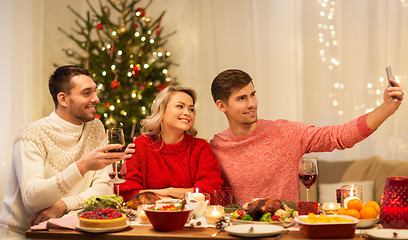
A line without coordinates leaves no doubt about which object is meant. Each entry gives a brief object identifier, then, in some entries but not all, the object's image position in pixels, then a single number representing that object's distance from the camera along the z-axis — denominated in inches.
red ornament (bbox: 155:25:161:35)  199.0
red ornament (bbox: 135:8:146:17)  195.2
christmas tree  187.5
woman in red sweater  112.0
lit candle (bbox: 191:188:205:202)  87.7
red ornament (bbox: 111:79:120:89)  187.2
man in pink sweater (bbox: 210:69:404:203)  118.5
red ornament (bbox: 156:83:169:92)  194.5
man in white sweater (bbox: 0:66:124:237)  99.4
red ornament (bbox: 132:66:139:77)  190.3
